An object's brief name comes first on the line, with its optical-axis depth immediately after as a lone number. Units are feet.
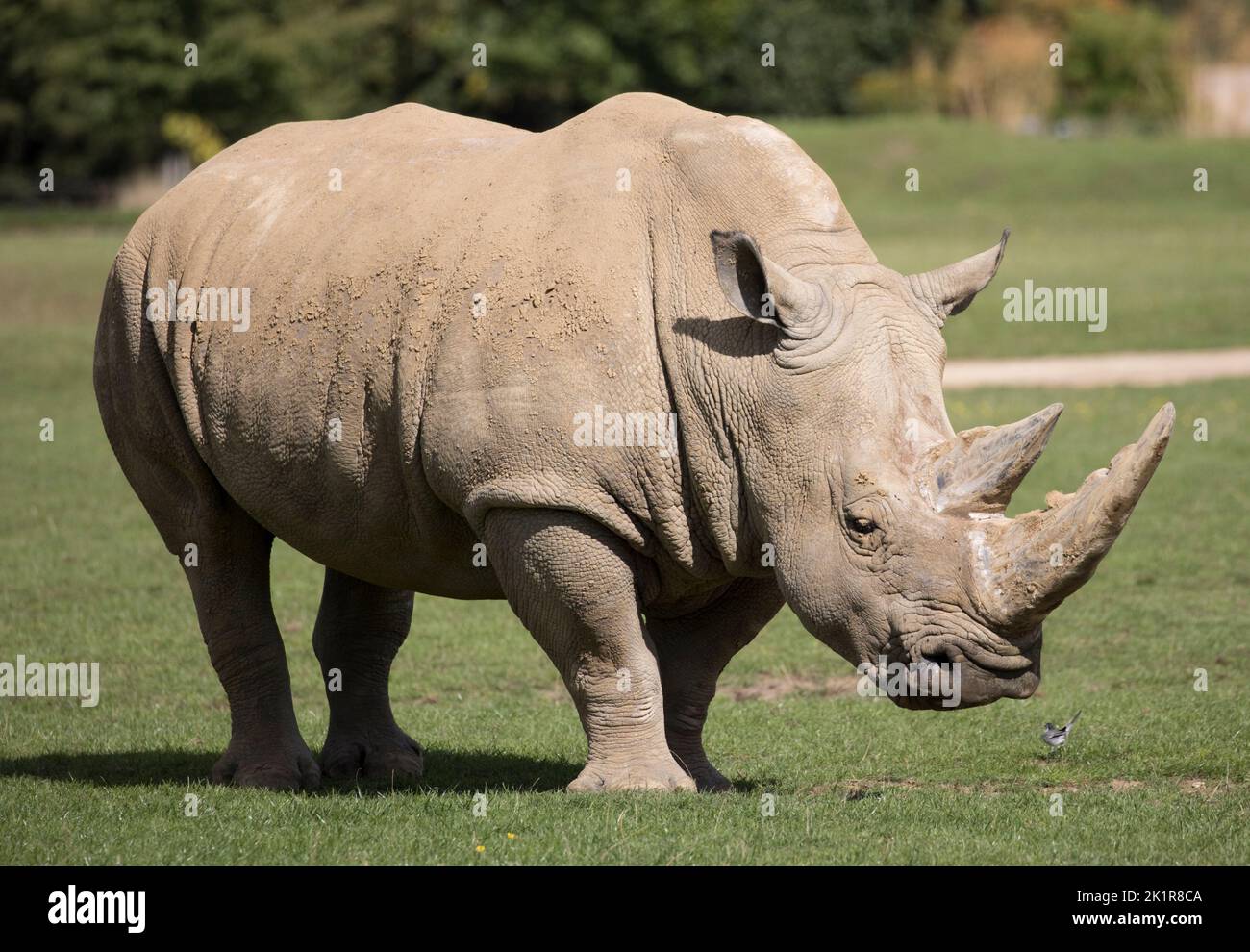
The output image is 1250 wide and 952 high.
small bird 57.93
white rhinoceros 43.86
